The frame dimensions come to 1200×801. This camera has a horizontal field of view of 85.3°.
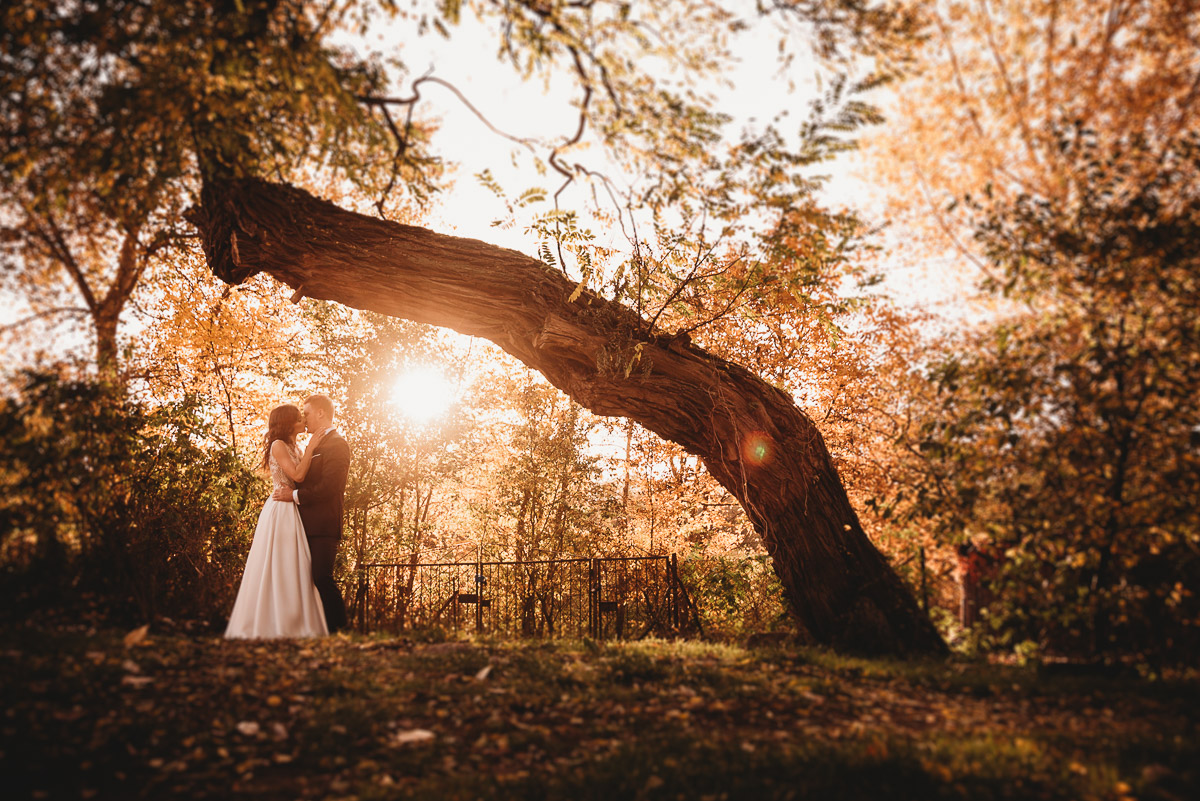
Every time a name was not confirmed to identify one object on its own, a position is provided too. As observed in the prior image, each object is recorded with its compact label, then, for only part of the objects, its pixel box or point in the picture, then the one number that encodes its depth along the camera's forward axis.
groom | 6.82
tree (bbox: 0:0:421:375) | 3.65
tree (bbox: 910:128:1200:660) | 4.12
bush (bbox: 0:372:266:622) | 4.05
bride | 6.32
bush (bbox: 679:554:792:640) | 12.91
